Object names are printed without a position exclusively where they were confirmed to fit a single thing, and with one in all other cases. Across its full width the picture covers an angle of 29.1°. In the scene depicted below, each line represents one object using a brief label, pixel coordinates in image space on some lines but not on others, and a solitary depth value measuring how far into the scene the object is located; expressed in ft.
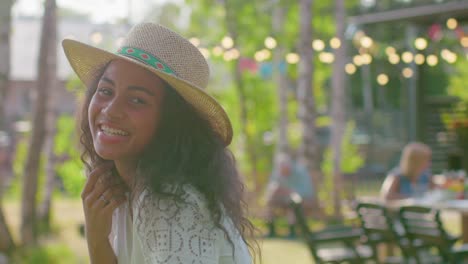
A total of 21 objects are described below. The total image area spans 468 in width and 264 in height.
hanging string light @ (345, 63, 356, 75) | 51.61
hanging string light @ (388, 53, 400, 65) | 45.00
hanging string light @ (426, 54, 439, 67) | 44.32
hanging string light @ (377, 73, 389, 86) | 49.18
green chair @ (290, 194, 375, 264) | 22.67
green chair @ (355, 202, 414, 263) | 23.34
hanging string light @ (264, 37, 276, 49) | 43.63
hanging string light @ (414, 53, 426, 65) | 47.43
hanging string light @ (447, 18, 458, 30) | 48.49
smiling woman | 5.68
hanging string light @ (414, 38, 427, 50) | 41.17
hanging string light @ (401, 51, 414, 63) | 45.59
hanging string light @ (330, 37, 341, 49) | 43.19
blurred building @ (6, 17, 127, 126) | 109.19
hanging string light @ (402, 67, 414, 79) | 55.01
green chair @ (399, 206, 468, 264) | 22.15
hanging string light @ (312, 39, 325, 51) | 43.54
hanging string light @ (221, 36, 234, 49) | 42.61
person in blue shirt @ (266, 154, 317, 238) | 41.16
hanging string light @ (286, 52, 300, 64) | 46.50
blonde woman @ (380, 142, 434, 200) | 27.35
